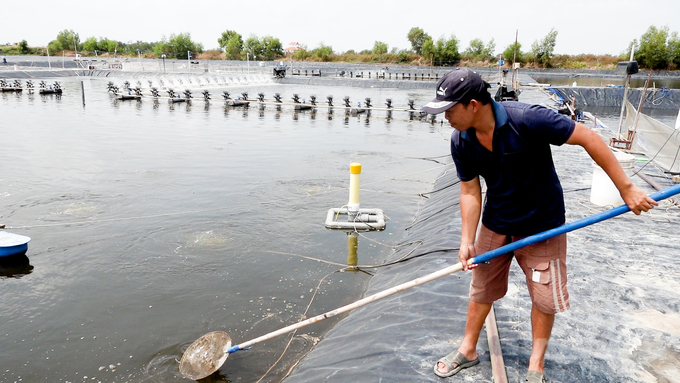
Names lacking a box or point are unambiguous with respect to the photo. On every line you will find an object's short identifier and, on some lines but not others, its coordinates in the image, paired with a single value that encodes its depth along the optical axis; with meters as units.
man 2.19
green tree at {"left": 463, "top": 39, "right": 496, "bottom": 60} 77.24
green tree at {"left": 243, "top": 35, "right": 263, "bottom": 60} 88.18
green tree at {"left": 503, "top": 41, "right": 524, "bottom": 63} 68.62
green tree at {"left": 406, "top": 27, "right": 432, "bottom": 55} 86.19
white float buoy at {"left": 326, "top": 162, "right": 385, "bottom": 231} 7.38
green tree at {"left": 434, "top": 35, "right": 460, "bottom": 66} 73.00
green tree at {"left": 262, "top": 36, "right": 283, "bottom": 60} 90.38
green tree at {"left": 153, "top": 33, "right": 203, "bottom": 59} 92.57
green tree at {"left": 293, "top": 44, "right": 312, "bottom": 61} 83.38
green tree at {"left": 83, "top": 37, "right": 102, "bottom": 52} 96.61
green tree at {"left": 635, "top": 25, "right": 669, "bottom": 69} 62.66
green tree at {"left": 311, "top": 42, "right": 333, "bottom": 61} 81.44
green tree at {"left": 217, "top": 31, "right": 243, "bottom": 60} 88.69
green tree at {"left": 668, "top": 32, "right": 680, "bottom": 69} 61.91
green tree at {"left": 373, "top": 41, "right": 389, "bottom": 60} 86.81
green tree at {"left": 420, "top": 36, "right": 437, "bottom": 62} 74.39
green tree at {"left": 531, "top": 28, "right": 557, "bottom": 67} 69.44
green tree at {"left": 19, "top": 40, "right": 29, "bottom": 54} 89.25
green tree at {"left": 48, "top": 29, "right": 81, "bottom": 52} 98.35
